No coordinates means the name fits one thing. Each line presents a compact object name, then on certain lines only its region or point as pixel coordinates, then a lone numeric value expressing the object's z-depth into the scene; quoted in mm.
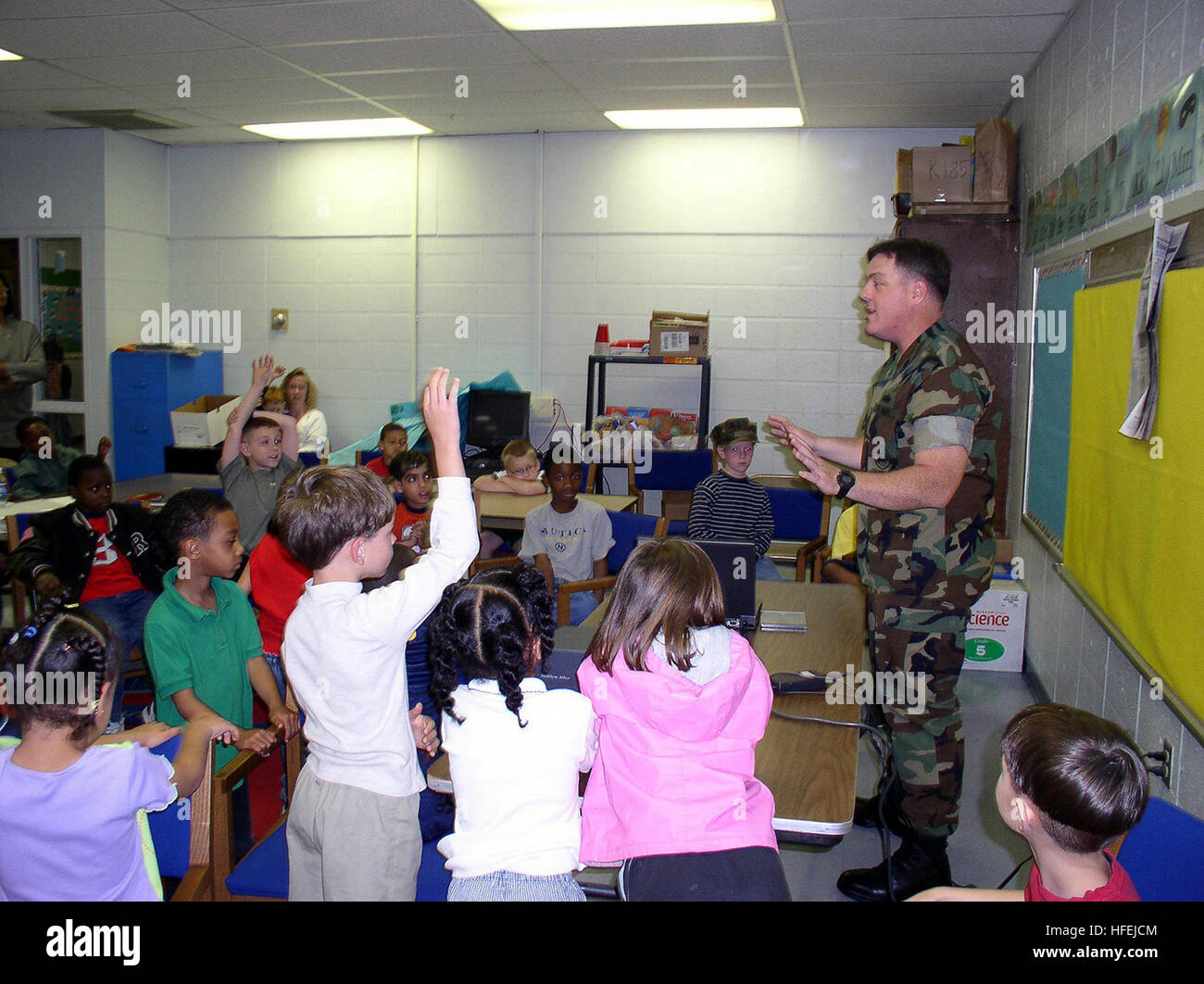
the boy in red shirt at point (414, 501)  4105
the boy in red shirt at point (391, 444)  6363
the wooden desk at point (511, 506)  4918
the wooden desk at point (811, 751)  1708
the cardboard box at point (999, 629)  4652
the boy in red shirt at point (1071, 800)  1427
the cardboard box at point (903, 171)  5921
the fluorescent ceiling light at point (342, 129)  7285
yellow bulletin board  2225
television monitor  7234
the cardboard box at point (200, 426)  7633
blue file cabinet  7750
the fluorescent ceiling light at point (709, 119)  6700
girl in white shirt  1639
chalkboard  3805
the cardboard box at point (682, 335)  6848
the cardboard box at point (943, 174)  5332
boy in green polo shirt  2420
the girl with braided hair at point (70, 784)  1576
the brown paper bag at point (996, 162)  5230
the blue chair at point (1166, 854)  1459
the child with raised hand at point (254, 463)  3850
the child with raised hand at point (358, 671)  1757
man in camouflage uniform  2541
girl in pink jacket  1645
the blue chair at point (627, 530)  4309
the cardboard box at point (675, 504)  6750
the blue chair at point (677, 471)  6656
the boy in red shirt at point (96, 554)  3613
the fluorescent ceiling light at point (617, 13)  4660
